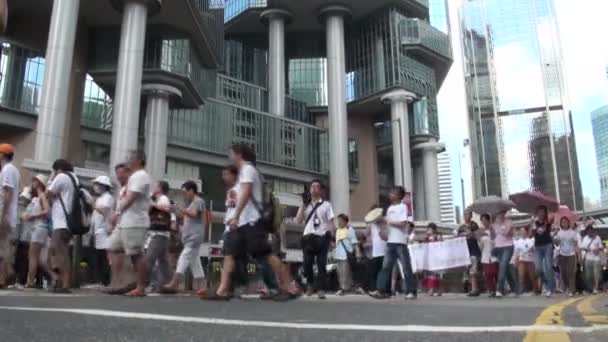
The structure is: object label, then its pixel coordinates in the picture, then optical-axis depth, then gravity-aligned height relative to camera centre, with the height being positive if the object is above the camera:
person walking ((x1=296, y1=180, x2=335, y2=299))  8.54 +0.78
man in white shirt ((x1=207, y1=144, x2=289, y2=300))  6.07 +0.65
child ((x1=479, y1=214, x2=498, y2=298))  10.78 +0.52
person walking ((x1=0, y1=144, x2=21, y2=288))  7.03 +1.10
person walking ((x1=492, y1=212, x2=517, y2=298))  9.83 +0.65
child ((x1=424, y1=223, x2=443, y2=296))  11.50 +0.12
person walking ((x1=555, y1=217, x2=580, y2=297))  10.95 +0.61
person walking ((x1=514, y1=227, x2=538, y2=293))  12.70 +0.48
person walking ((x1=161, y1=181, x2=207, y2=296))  7.70 +0.67
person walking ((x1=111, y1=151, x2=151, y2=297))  6.69 +0.78
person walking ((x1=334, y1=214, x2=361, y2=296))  10.44 +0.60
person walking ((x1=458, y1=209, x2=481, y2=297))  11.20 +0.82
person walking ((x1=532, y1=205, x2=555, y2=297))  10.37 +0.68
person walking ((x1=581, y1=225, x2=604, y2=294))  12.93 +0.50
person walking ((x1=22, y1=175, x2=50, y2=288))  7.81 +0.72
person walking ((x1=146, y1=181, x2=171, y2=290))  7.05 +0.71
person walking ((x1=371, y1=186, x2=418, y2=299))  8.27 +0.51
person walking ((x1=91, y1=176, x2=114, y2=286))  8.19 +0.96
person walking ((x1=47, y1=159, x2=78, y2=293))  7.19 +0.87
